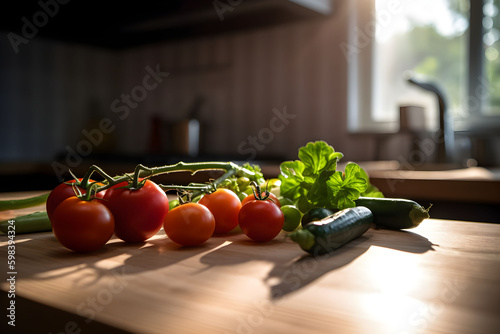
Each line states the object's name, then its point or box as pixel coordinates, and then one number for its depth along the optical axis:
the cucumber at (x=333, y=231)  0.57
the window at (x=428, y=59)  2.17
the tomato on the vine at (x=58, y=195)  0.76
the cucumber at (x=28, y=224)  0.76
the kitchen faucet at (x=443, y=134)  1.81
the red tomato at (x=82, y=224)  0.61
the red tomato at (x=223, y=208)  0.76
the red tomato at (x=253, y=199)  0.81
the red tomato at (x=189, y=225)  0.66
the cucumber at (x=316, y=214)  0.74
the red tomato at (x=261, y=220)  0.69
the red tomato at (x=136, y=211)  0.68
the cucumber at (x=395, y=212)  0.77
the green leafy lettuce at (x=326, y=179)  0.79
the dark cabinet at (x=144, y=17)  2.30
